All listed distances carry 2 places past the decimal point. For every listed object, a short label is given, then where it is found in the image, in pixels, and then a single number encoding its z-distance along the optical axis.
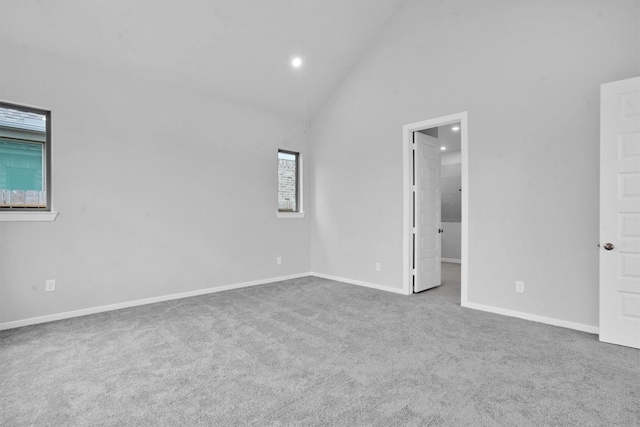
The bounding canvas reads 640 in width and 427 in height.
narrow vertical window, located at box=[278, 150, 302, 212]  5.85
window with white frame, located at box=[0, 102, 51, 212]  3.45
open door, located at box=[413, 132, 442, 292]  4.74
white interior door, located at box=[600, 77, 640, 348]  2.83
